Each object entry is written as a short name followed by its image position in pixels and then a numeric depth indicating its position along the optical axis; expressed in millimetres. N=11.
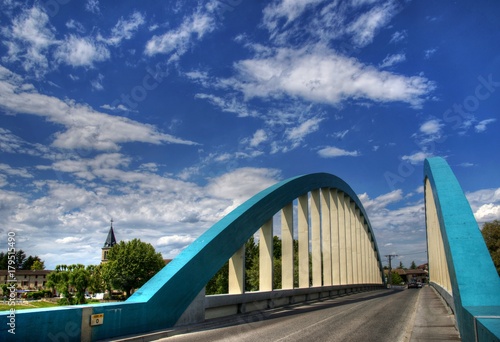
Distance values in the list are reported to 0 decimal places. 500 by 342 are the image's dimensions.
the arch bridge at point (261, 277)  7629
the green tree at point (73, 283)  67812
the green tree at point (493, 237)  48306
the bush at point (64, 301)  66562
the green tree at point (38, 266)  125250
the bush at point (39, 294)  82000
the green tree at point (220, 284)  56250
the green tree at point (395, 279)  131500
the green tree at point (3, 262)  123875
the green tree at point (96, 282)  74062
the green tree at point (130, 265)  62906
